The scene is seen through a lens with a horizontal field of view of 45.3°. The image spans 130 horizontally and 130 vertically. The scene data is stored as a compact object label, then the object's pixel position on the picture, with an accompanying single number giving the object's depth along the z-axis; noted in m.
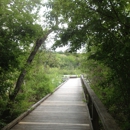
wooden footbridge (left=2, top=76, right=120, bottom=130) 2.67
